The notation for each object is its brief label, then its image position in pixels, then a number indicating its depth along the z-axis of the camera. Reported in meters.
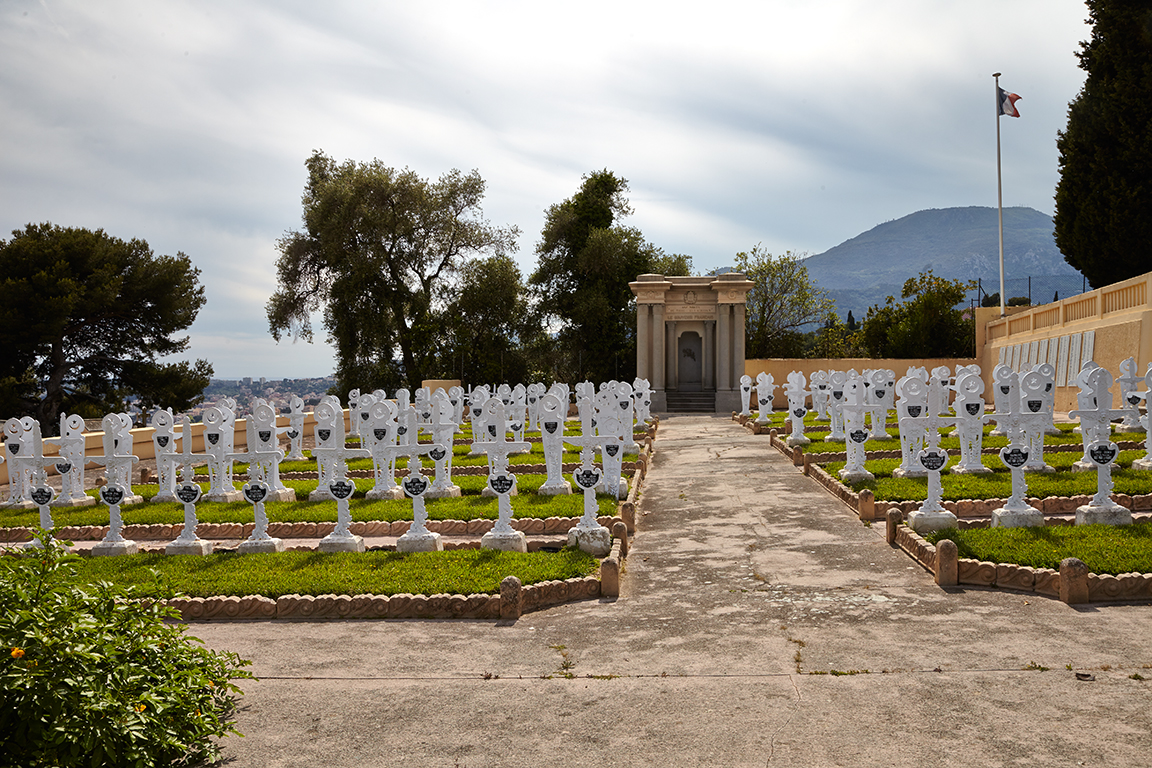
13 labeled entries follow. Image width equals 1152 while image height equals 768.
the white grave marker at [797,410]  18.56
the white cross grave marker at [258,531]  9.73
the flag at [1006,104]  31.02
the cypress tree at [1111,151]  27.67
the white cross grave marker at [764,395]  24.73
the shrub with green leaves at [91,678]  3.82
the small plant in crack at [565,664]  5.88
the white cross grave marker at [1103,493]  9.31
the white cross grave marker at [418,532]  9.51
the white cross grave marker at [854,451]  13.10
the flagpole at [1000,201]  32.79
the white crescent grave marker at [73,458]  14.27
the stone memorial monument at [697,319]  36.06
